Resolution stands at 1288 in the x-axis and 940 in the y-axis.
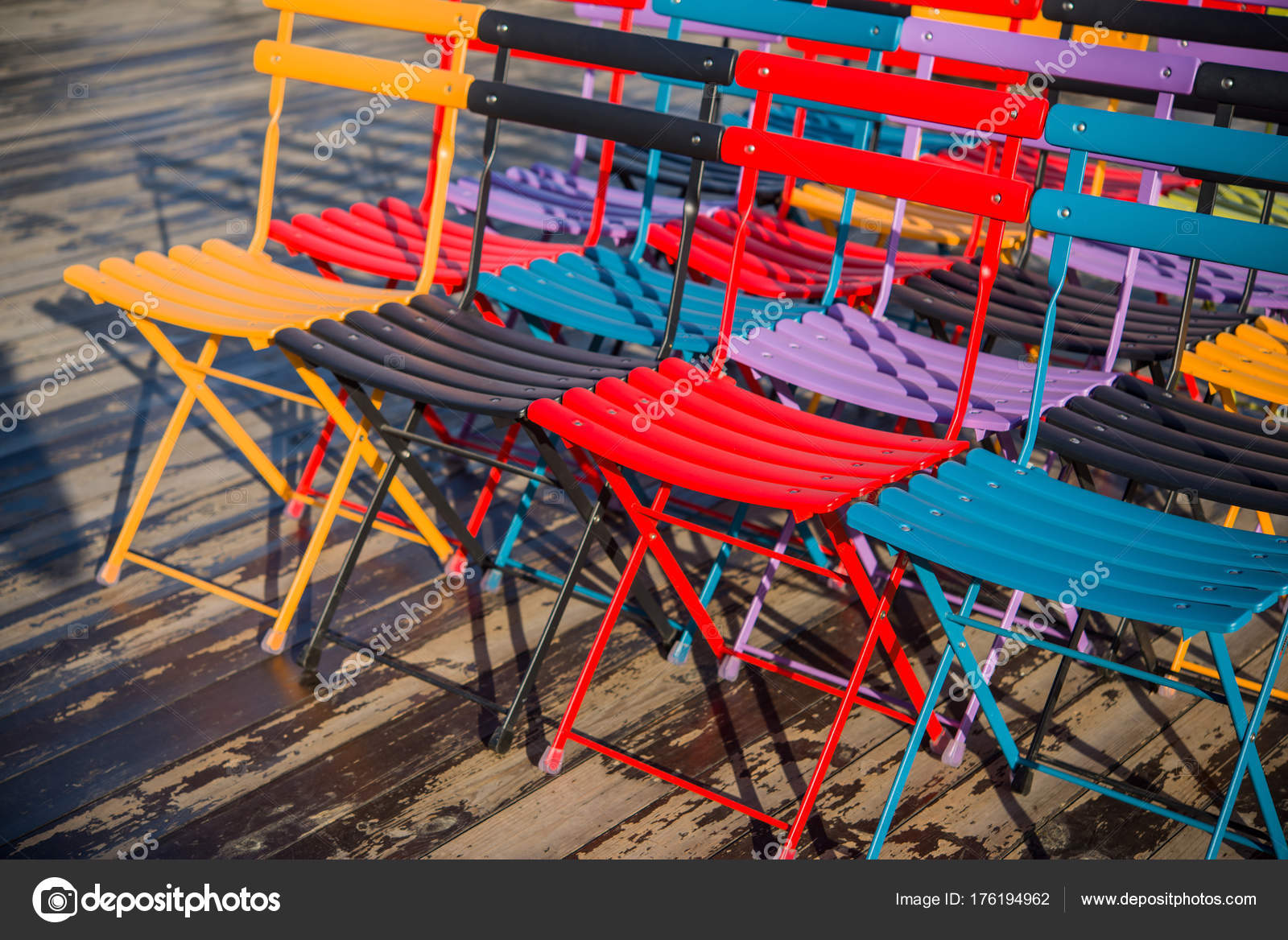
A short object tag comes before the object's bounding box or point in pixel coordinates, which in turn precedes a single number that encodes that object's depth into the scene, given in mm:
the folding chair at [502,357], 2770
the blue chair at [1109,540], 2162
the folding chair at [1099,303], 3316
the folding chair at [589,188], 4090
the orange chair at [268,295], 3041
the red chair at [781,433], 2447
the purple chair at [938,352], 2898
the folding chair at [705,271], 3291
